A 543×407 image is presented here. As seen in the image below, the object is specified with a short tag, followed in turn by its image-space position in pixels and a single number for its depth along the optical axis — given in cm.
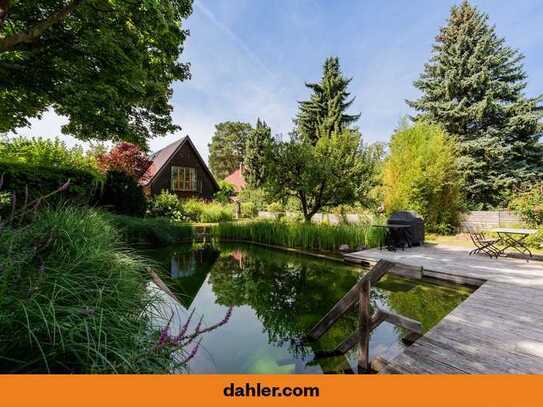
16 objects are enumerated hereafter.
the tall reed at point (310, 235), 779
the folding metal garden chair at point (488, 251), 616
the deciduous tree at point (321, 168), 848
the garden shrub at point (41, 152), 905
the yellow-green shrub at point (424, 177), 1016
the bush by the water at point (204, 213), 1520
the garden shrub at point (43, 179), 516
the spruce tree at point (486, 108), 1350
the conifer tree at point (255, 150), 2138
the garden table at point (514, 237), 528
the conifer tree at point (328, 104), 1909
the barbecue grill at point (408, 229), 729
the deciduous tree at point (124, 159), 1475
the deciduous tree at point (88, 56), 512
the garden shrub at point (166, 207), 1423
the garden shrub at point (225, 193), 1975
